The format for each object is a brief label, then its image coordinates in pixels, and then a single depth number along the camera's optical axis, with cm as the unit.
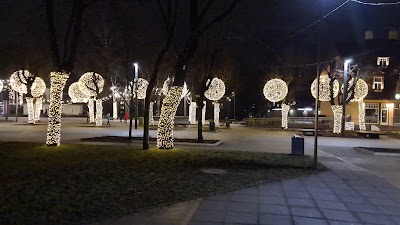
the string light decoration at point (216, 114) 4135
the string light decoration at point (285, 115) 3769
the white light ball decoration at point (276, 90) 3181
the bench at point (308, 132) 3072
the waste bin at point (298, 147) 1714
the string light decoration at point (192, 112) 4447
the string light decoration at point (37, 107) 4012
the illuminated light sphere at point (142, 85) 3241
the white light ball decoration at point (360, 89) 3133
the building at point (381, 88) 4678
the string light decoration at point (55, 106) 1705
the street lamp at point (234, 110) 6426
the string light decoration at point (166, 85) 3394
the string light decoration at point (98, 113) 3669
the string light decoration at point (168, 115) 1688
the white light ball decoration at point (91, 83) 3556
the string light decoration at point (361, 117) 3556
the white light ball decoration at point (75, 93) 4194
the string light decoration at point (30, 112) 3720
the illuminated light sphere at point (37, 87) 3650
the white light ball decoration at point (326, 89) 3150
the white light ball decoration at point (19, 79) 3591
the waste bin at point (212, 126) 3307
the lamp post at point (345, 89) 2941
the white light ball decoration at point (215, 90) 3177
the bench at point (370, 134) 2894
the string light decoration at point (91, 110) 4159
